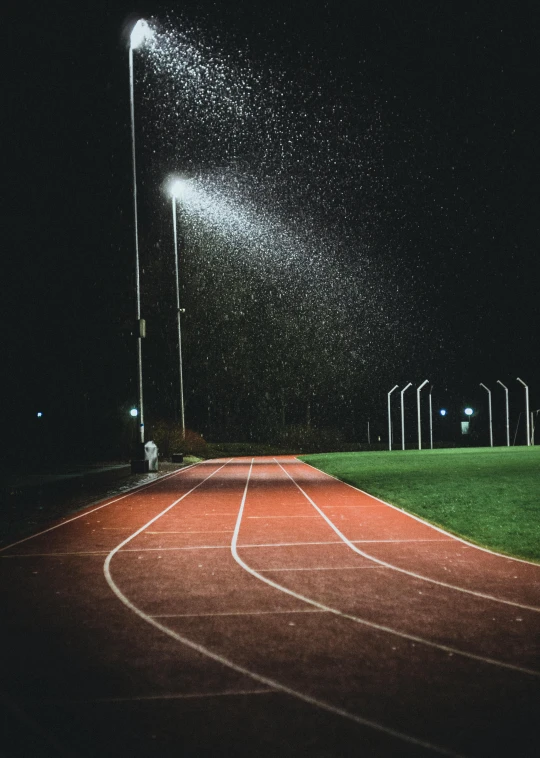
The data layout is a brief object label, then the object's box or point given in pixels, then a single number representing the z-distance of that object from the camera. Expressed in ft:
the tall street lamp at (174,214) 125.18
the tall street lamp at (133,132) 81.25
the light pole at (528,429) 194.59
